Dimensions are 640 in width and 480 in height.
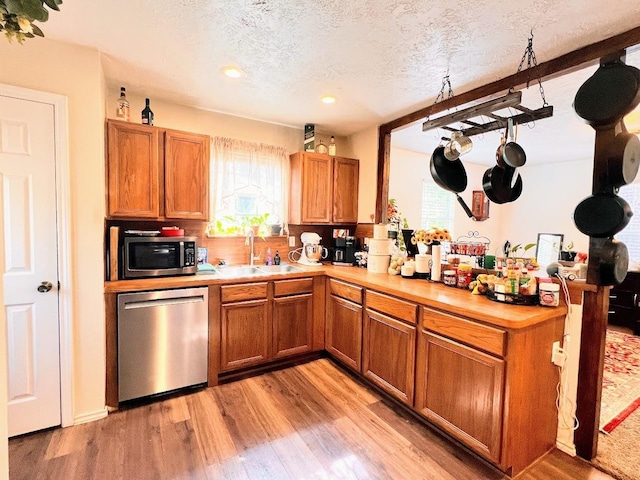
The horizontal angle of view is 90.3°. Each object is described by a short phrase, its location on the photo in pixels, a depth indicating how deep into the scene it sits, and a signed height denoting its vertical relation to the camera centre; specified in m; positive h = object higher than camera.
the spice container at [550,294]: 1.84 -0.36
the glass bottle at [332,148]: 3.63 +0.89
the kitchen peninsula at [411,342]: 1.71 -0.82
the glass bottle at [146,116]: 2.62 +0.87
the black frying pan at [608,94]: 1.67 +0.75
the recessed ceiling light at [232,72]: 2.29 +1.12
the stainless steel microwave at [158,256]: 2.41 -0.27
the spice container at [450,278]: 2.42 -0.37
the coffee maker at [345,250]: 3.49 -0.27
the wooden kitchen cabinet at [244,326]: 2.64 -0.87
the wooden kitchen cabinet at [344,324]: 2.71 -0.88
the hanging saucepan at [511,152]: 2.12 +0.53
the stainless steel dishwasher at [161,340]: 2.29 -0.89
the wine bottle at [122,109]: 2.47 +0.88
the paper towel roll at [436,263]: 2.59 -0.28
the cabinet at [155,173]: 2.42 +0.40
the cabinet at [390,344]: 2.20 -0.87
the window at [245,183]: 3.26 +0.45
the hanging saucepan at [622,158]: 1.72 +0.41
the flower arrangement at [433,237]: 2.74 -0.07
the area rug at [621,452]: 1.78 -1.33
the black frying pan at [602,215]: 1.74 +0.10
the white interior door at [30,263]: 1.90 -0.27
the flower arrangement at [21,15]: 0.80 +0.53
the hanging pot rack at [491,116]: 1.81 +0.74
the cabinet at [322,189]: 3.43 +0.41
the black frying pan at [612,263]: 1.76 -0.17
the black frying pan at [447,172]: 2.63 +0.47
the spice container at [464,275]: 2.34 -0.34
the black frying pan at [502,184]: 2.37 +0.35
